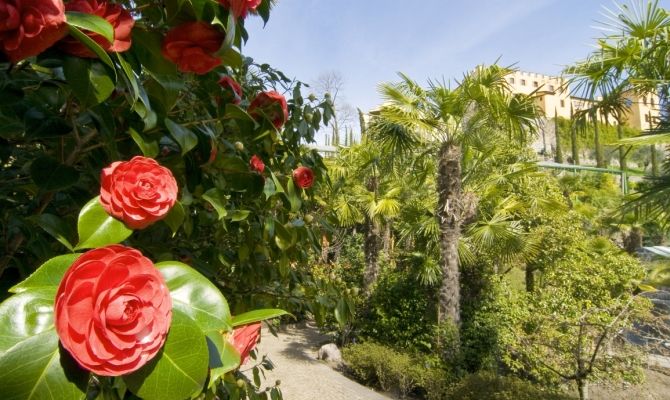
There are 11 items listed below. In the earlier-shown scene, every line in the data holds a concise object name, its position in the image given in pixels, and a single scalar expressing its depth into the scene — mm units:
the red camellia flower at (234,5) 624
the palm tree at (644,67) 5562
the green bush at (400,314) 8109
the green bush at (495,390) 5328
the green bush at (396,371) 6711
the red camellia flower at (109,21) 545
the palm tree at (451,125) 6645
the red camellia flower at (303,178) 1323
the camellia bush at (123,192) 405
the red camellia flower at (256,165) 1183
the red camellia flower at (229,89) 1039
